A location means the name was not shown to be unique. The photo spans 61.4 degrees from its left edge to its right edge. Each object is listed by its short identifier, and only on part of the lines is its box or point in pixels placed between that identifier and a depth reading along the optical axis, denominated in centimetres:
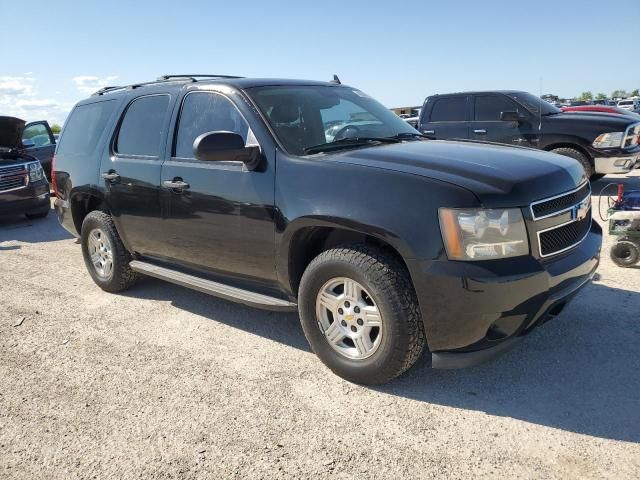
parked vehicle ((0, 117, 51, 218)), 927
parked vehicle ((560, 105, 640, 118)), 1453
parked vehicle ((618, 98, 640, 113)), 2947
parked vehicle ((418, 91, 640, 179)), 888
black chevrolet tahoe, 275
